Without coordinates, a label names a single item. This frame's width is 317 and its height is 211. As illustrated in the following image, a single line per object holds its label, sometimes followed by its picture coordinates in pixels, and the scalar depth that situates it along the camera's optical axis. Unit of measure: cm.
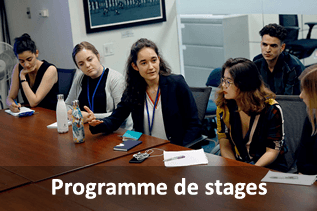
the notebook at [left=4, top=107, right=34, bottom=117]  319
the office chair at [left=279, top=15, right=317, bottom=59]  396
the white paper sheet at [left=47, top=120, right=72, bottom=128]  281
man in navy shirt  324
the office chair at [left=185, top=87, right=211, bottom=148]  281
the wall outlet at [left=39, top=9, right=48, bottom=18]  431
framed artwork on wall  419
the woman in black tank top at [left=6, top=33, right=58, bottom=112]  349
